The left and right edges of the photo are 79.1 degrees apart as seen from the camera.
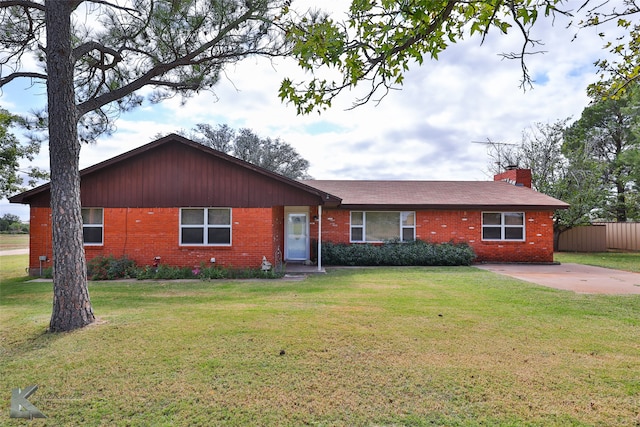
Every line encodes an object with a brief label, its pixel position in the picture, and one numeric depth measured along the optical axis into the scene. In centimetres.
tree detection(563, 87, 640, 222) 2414
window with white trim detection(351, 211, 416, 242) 1681
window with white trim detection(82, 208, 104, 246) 1305
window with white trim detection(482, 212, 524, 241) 1684
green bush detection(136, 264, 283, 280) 1180
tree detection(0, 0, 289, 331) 601
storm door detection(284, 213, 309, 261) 1667
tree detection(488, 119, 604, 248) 2249
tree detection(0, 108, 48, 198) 1992
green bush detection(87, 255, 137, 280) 1190
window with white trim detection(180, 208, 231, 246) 1300
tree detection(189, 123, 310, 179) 3772
